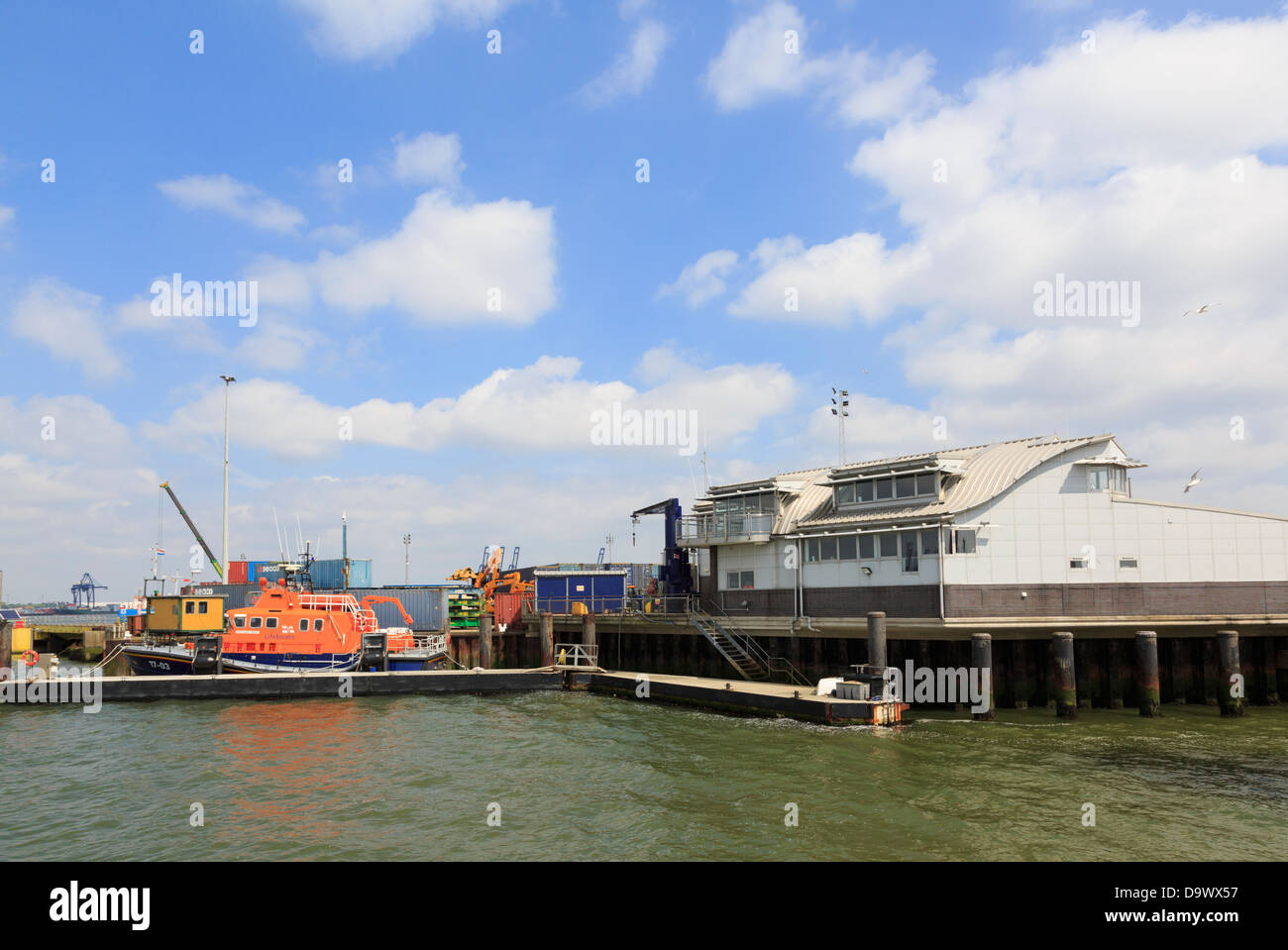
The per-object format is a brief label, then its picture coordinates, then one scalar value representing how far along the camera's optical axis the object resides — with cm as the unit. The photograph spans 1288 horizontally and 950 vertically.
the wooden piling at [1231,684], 3072
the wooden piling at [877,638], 3141
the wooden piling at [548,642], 4631
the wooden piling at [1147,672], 3070
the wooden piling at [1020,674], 3238
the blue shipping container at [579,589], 5634
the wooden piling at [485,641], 4584
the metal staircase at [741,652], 3834
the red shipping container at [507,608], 5791
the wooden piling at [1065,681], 3016
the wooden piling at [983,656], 3042
